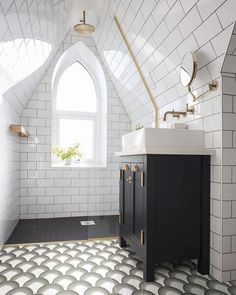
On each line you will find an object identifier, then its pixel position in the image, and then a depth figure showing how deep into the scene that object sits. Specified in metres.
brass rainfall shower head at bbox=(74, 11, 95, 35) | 2.86
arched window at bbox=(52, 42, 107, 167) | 3.18
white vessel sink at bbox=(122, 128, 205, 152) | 1.96
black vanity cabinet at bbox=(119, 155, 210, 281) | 1.88
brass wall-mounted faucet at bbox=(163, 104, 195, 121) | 2.22
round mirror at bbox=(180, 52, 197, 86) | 1.93
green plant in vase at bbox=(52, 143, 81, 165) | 3.66
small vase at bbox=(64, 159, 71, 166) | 3.73
